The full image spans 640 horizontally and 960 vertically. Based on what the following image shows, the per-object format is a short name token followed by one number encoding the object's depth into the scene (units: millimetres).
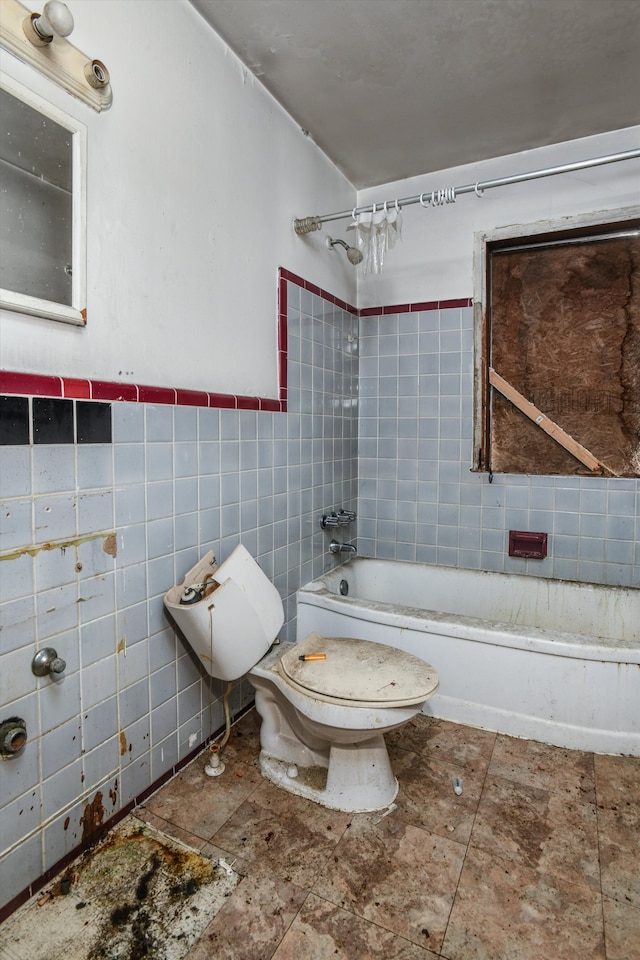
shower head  2410
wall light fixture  1047
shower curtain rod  1654
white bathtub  1735
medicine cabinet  1095
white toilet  1420
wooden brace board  2400
